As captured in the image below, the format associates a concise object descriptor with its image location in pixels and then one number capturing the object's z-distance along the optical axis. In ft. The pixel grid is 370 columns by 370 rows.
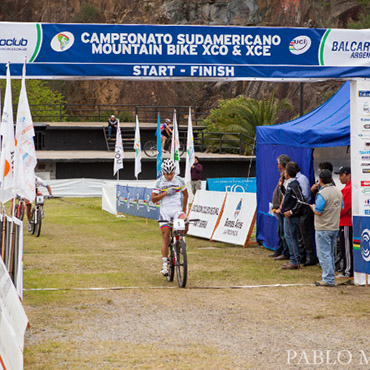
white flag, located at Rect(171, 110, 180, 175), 91.09
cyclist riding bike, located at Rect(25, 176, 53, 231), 62.26
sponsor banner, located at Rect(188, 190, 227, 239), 61.22
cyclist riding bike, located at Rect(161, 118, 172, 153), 124.67
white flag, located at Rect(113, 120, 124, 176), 99.97
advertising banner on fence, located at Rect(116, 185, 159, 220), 77.70
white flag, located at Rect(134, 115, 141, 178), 97.35
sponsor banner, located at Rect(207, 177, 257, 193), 91.61
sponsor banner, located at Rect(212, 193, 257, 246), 56.90
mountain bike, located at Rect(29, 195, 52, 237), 61.65
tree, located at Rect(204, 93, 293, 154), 158.61
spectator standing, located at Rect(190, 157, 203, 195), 104.48
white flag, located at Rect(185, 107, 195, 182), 90.76
